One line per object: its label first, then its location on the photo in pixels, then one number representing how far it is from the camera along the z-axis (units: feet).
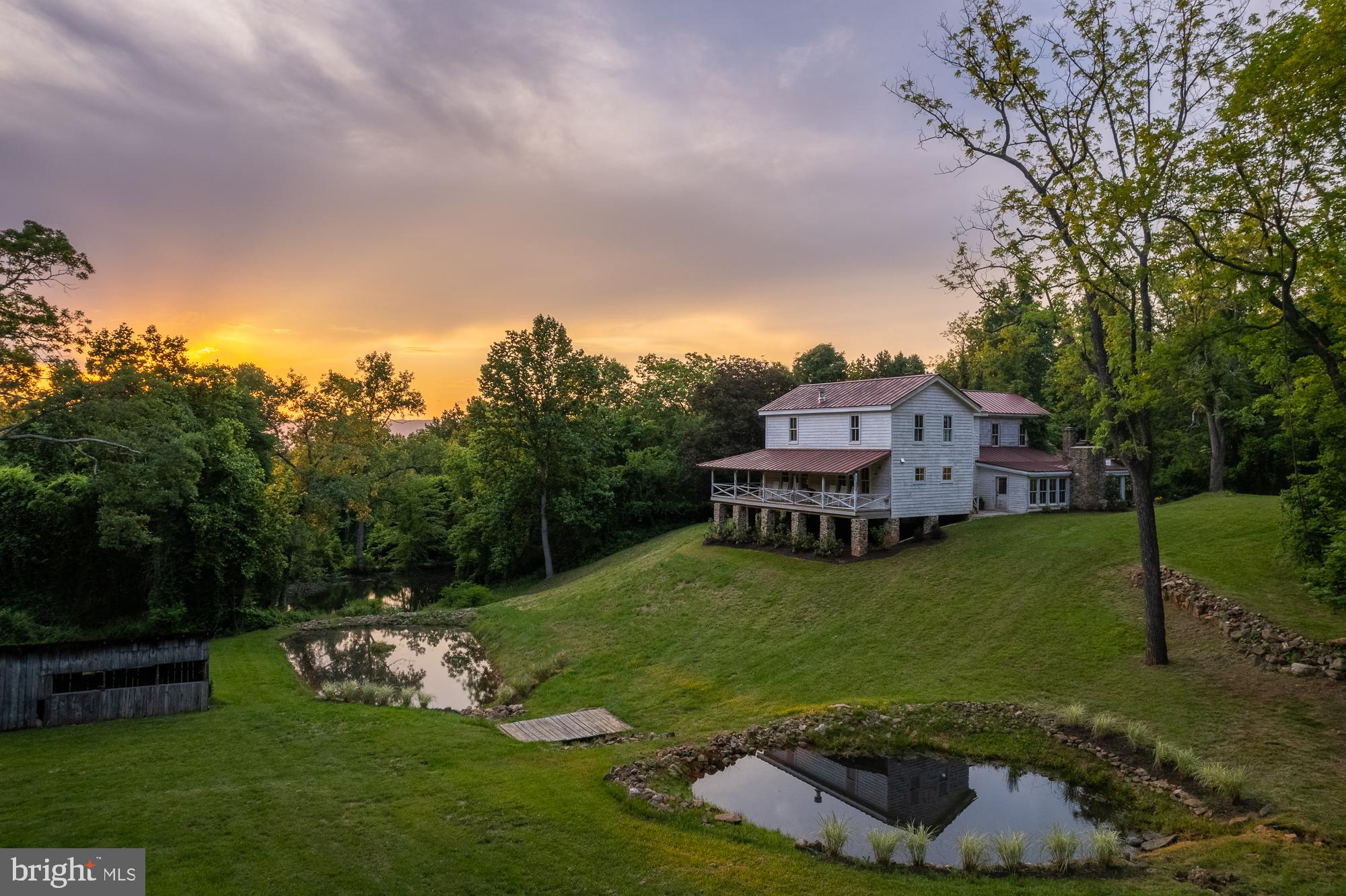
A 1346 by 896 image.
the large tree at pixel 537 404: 134.10
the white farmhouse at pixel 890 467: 97.55
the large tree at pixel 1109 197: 45.83
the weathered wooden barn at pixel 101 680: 51.83
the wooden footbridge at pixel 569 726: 53.98
